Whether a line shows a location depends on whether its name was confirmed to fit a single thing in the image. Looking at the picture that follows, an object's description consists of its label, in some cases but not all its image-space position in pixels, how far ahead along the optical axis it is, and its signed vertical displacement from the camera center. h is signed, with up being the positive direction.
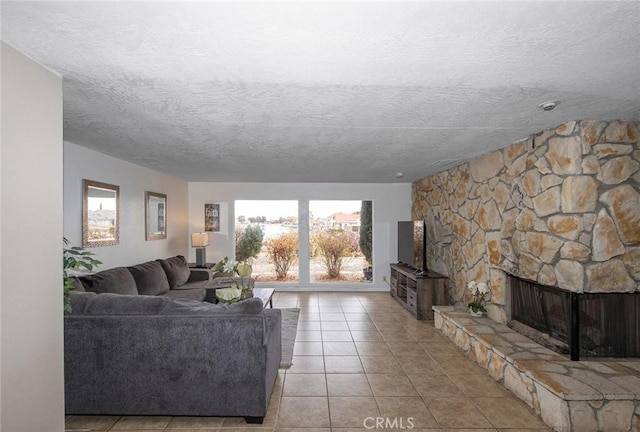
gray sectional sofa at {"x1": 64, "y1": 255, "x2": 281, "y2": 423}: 2.59 -1.02
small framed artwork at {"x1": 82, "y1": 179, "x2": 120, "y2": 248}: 4.16 +0.10
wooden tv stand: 5.45 -1.12
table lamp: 6.88 -0.45
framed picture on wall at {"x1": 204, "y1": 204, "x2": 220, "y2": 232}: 7.69 +0.09
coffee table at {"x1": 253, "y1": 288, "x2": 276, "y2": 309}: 5.06 -1.08
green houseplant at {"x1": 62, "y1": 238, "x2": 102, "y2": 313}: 2.30 -0.37
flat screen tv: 5.71 -0.43
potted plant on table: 2.90 -0.58
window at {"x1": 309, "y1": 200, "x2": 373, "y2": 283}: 7.72 -0.44
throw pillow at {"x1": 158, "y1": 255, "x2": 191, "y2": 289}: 5.50 -0.77
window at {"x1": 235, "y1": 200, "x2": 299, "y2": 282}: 7.72 -0.28
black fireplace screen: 3.00 -0.89
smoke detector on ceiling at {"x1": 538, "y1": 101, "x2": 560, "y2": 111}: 2.50 +0.79
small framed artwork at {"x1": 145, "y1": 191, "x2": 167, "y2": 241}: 5.68 +0.10
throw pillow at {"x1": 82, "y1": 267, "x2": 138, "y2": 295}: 3.77 -0.66
